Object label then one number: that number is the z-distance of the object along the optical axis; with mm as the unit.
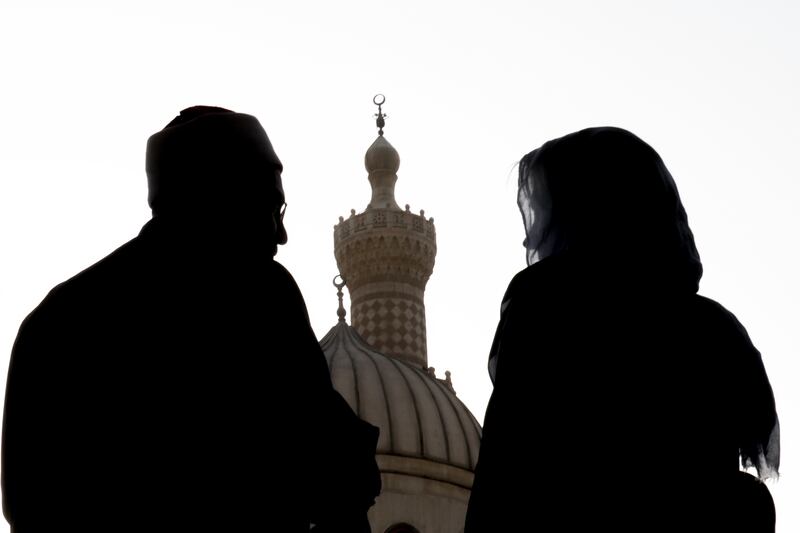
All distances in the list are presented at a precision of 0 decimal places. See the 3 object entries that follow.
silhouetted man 4096
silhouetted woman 4358
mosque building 26490
